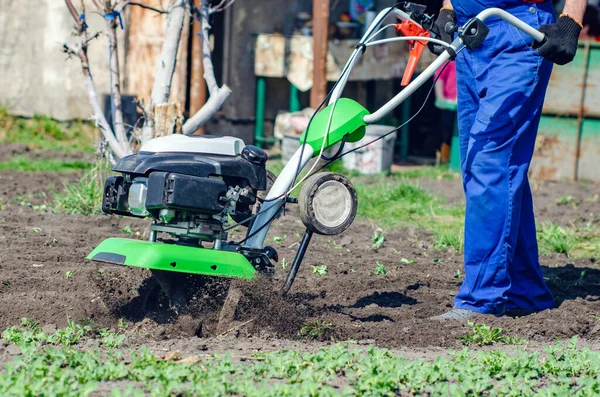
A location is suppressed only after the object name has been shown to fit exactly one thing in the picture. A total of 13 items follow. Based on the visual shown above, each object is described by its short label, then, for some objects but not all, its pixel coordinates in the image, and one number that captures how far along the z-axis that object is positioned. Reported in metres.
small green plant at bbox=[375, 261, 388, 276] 10.34
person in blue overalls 8.38
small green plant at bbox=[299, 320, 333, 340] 7.75
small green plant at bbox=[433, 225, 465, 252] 11.86
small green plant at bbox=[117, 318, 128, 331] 7.72
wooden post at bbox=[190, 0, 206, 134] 18.17
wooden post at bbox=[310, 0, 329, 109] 17.73
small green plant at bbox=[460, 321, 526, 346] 7.95
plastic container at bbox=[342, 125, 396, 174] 17.39
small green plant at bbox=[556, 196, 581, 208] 15.30
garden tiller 7.17
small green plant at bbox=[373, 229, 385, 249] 11.84
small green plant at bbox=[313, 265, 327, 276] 10.07
